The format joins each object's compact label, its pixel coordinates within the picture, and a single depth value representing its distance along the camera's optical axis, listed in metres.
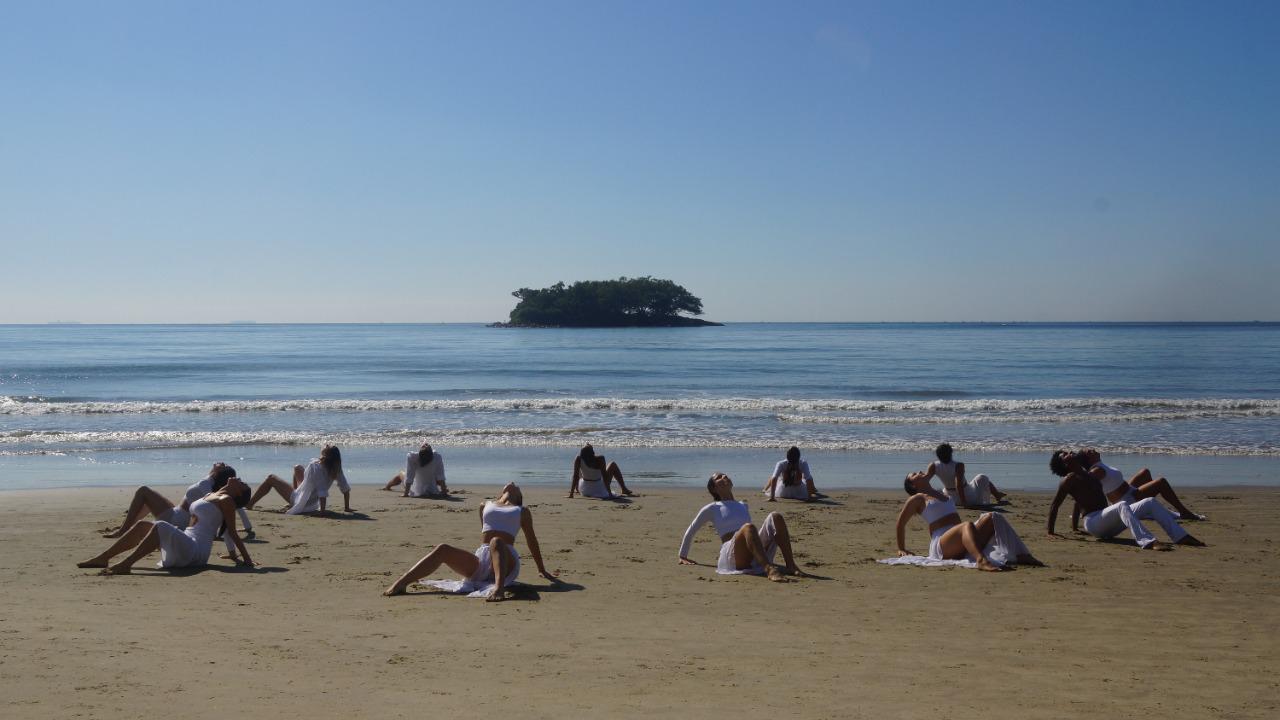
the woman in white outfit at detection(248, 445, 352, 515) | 12.74
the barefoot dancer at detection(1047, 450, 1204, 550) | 10.61
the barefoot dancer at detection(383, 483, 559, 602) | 8.45
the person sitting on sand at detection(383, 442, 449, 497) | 14.37
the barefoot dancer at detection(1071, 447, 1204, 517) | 11.81
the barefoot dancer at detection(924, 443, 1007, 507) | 13.54
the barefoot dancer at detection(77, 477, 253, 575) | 9.21
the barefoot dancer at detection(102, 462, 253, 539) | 10.38
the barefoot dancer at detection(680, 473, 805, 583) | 9.25
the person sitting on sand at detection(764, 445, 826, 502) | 14.19
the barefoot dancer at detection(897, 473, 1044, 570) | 9.46
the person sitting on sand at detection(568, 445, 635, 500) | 14.49
